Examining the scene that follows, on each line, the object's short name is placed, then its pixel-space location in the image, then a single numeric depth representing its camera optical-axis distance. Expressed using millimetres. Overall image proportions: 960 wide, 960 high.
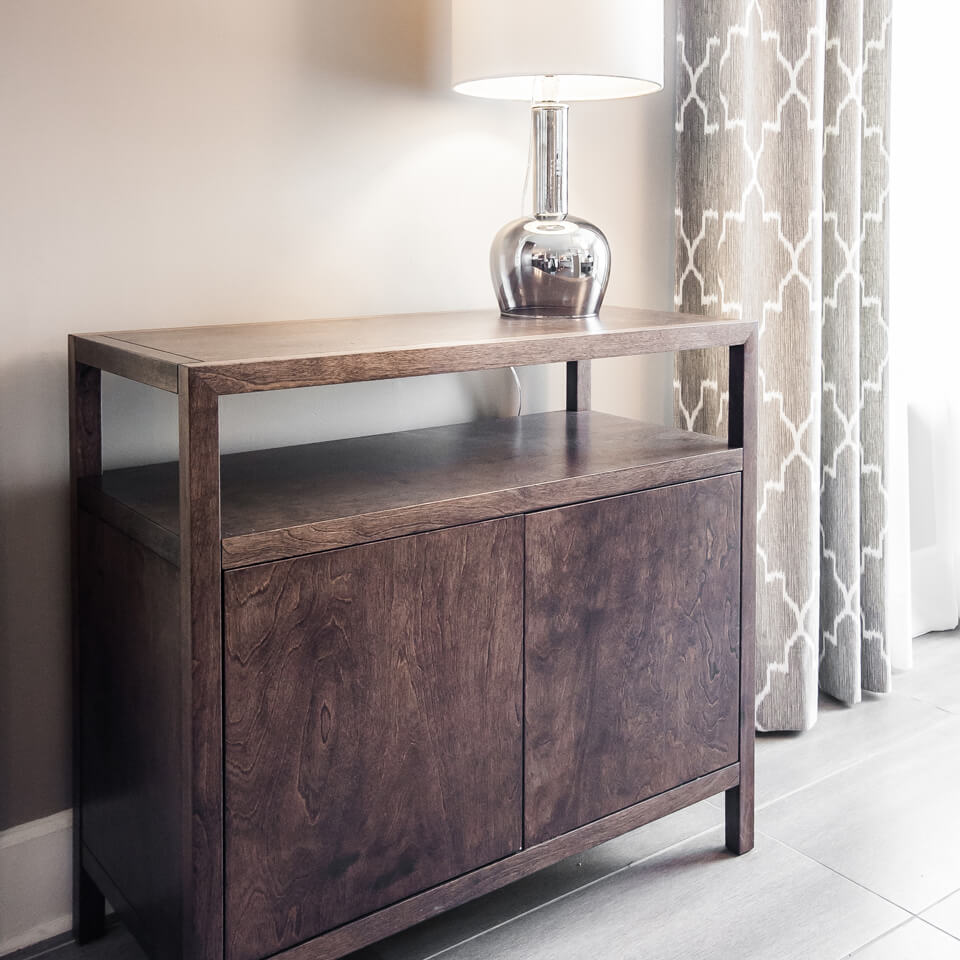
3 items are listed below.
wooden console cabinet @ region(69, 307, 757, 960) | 1161
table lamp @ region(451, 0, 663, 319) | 1470
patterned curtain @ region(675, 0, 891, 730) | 1977
